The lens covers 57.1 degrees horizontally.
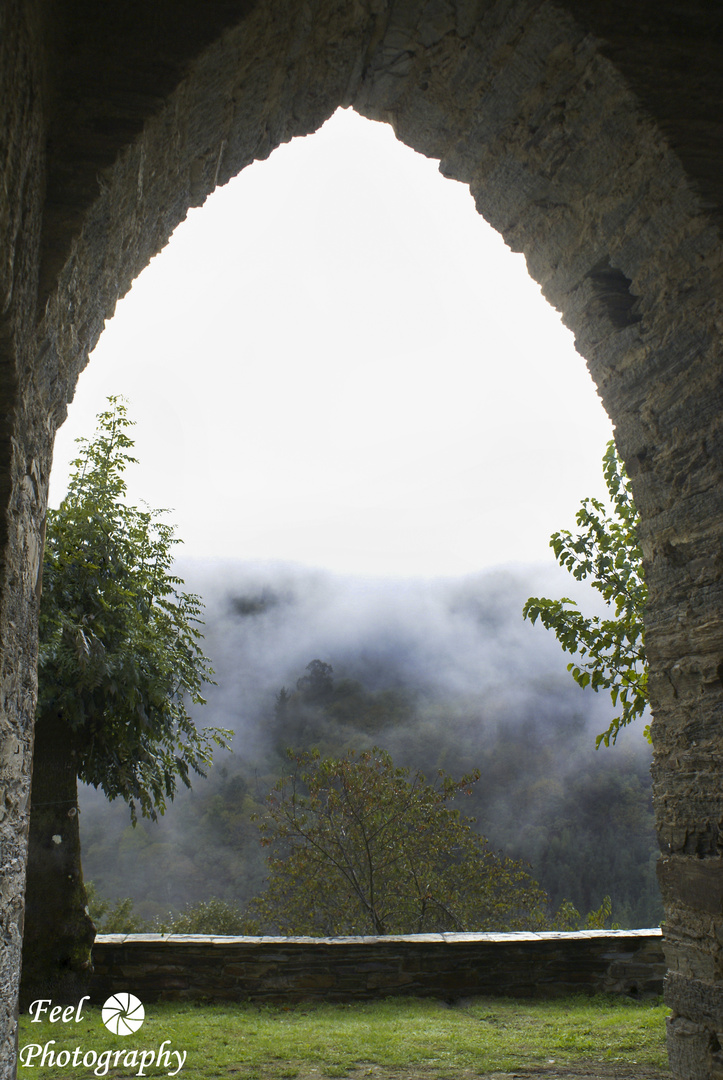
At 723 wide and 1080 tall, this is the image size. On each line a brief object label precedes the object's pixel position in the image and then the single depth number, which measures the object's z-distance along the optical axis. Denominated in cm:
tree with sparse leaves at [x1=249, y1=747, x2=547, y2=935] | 885
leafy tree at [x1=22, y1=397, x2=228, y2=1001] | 555
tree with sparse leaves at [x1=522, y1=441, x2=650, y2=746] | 431
